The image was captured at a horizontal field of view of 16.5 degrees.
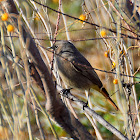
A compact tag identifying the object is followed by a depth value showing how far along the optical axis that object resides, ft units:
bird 24.23
